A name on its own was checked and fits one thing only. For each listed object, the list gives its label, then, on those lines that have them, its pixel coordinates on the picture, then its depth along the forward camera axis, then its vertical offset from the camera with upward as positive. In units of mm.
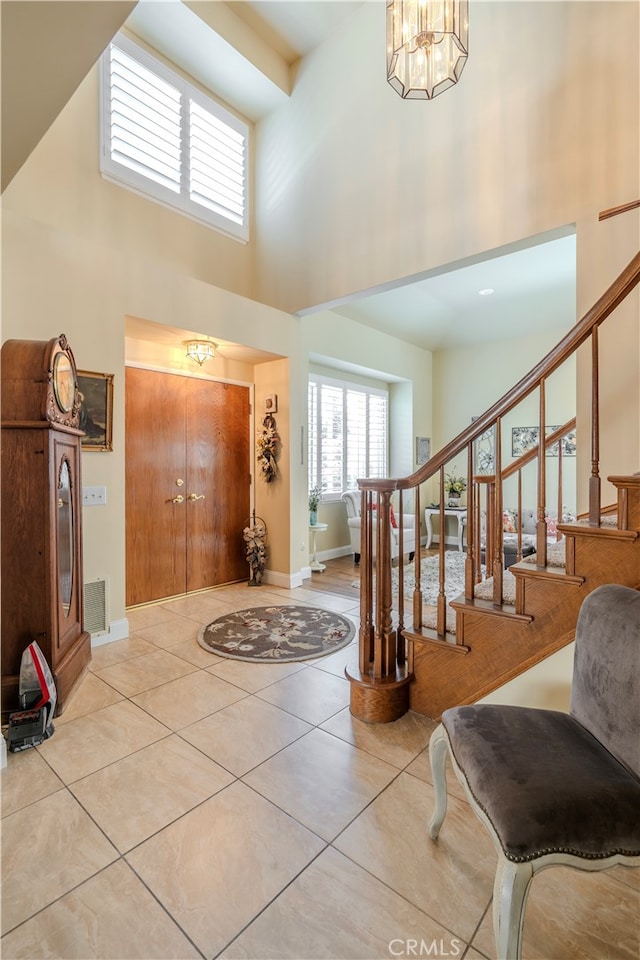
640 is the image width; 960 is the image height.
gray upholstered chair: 1029 -795
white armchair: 6062 -577
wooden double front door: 4055 -51
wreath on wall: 4766 +320
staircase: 1721 -573
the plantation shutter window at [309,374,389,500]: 6242 +668
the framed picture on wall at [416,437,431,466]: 7469 +466
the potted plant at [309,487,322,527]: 5711 -408
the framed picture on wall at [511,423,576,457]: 6414 +562
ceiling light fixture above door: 4094 +1209
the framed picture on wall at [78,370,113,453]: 3203 +515
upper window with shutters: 3750 +3235
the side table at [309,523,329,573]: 5410 -1091
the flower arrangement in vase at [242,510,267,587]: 4773 -795
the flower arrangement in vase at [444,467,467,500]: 7176 -162
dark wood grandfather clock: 2354 -154
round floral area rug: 3117 -1238
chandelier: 2447 +2541
